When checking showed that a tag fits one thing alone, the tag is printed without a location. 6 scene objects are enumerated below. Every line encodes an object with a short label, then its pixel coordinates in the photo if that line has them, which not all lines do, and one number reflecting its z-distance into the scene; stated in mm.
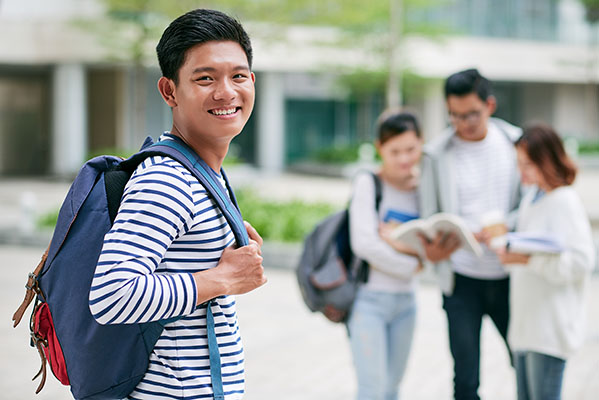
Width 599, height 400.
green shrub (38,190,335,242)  11672
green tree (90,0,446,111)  20922
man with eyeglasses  4137
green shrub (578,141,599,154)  33781
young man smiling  1839
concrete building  26469
